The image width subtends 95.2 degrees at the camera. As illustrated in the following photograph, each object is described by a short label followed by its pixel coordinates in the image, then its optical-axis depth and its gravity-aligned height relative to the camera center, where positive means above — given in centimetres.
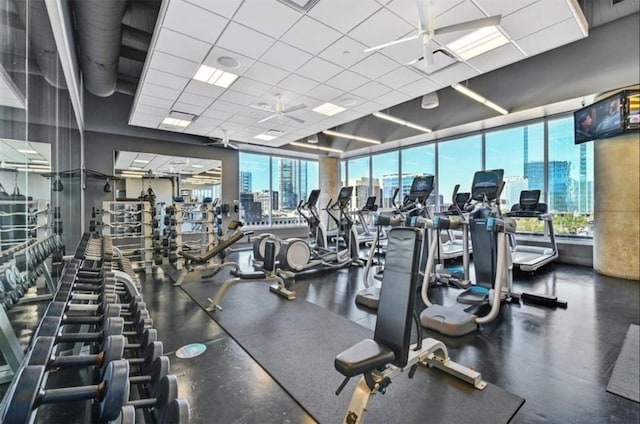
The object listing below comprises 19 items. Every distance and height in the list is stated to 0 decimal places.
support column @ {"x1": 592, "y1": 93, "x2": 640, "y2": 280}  481 +9
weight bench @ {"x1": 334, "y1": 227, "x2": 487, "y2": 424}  135 -61
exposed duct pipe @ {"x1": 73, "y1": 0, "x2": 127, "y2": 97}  309 +220
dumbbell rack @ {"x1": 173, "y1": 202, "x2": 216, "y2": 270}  582 -22
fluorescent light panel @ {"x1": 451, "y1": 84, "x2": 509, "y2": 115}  550 +227
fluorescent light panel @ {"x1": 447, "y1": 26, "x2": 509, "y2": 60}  344 +209
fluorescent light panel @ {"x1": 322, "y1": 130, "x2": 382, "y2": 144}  895 +228
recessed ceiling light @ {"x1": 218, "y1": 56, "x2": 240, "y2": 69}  391 +206
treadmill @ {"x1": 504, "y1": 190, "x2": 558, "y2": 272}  528 -36
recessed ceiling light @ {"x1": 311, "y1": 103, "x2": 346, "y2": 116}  576 +208
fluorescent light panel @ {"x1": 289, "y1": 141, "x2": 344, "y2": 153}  953 +218
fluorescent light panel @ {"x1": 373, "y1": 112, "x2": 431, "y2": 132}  710 +226
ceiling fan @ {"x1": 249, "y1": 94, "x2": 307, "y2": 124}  503 +197
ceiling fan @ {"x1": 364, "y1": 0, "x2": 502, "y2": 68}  268 +178
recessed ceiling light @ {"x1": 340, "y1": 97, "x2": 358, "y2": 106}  536 +207
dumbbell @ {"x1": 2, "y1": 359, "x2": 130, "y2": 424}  74 -53
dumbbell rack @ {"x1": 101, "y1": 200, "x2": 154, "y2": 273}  533 -25
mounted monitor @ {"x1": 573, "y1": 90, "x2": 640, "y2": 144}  450 +152
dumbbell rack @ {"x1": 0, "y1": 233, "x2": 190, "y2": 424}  81 -54
